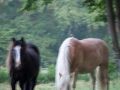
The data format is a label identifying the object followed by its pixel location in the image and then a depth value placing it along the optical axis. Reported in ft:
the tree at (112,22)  98.89
